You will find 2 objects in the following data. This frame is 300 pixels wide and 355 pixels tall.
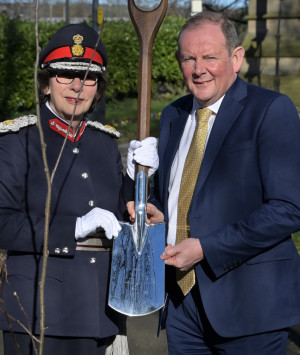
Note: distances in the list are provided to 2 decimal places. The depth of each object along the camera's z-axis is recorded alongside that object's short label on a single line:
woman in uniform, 2.30
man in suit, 2.18
